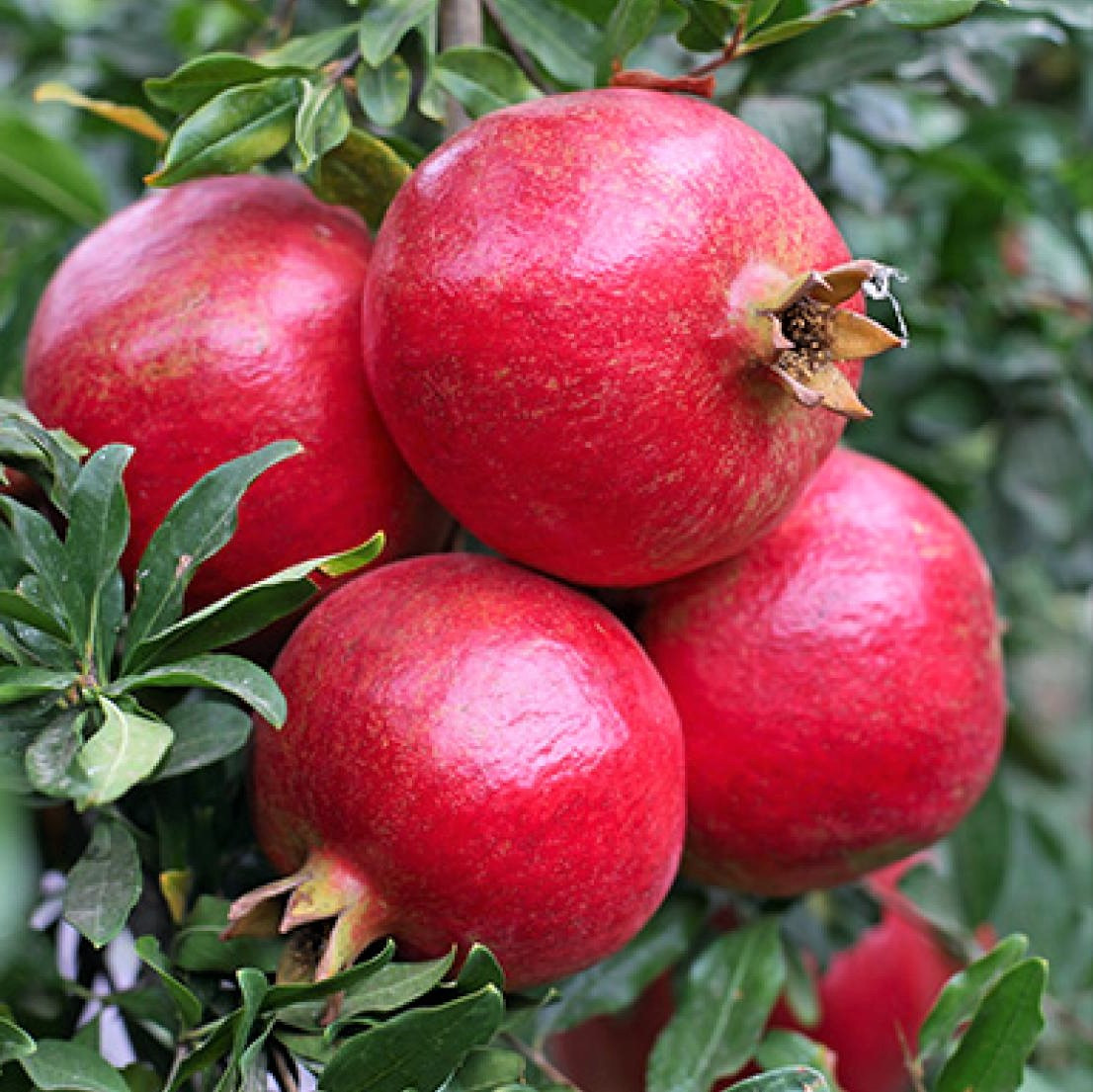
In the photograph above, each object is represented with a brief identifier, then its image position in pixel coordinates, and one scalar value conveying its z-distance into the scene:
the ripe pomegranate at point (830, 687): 0.73
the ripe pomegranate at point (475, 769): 0.68
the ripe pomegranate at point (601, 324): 0.68
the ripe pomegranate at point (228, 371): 0.71
